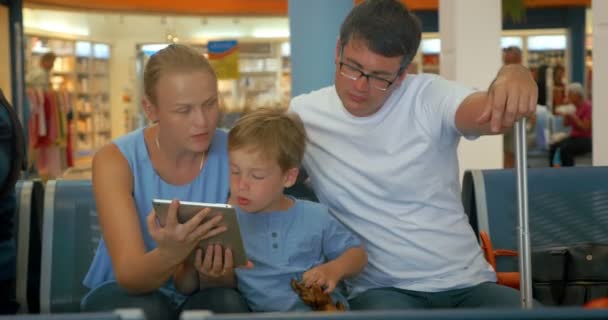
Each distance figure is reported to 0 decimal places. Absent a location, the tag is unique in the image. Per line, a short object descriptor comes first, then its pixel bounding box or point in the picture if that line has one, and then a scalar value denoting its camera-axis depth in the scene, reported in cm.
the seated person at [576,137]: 1141
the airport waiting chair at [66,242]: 277
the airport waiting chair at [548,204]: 296
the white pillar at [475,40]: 540
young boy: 222
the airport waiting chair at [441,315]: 121
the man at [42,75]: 1325
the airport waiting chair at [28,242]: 275
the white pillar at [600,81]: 473
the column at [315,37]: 446
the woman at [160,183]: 215
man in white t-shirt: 227
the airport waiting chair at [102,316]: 122
